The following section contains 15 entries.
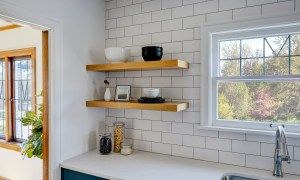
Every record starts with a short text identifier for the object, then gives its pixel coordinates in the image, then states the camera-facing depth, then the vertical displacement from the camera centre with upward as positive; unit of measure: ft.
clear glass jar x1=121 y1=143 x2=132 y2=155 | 6.63 -1.87
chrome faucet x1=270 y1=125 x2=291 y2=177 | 4.70 -1.42
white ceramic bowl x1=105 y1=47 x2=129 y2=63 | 6.63 +1.07
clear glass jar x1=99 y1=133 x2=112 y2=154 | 6.69 -1.73
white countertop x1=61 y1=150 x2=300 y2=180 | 5.02 -2.04
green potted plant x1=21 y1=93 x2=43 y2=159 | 7.75 -1.80
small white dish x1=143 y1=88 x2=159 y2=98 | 6.07 -0.10
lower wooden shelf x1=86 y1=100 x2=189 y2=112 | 5.62 -0.48
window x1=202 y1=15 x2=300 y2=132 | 5.32 +0.31
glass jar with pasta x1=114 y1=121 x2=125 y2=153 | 6.89 -1.52
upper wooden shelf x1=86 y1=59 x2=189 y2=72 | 5.64 +0.66
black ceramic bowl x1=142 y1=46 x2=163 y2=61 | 6.07 +1.01
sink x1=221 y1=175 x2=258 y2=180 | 5.19 -2.16
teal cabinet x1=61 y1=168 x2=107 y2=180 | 5.48 -2.31
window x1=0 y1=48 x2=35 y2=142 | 10.36 -0.22
